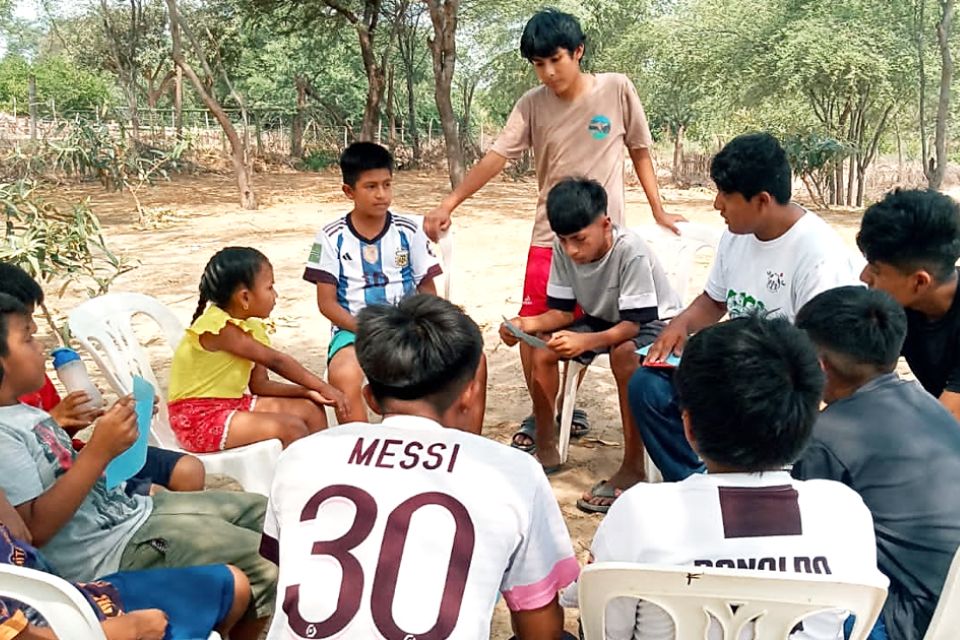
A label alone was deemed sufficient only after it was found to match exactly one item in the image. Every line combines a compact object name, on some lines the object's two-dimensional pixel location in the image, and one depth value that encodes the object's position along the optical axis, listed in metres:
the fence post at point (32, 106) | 15.34
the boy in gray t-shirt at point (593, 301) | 3.16
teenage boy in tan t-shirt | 3.69
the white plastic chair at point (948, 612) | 1.41
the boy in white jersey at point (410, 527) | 1.37
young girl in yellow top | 2.87
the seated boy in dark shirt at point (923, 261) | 2.33
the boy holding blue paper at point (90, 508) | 1.81
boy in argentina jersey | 3.45
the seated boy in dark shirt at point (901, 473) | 1.67
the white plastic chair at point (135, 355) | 2.78
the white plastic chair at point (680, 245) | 4.14
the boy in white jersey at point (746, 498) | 1.37
